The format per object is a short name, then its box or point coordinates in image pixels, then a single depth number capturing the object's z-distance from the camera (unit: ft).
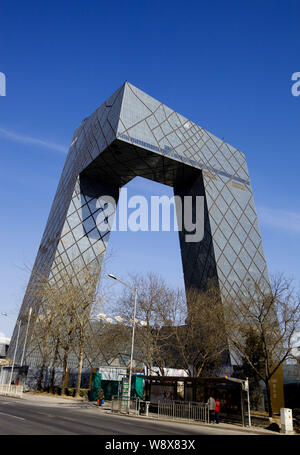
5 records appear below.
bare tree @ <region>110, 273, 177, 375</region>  113.49
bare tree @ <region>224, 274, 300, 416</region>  87.35
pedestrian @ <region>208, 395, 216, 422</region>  64.69
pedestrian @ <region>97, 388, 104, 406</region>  89.81
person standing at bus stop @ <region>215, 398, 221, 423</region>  63.36
